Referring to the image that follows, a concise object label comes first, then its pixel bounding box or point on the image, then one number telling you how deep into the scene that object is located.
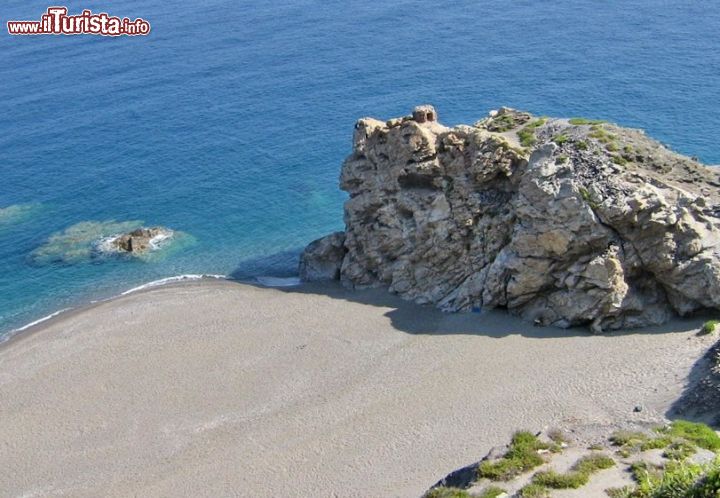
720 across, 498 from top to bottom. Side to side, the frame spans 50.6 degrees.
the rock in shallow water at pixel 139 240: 73.38
